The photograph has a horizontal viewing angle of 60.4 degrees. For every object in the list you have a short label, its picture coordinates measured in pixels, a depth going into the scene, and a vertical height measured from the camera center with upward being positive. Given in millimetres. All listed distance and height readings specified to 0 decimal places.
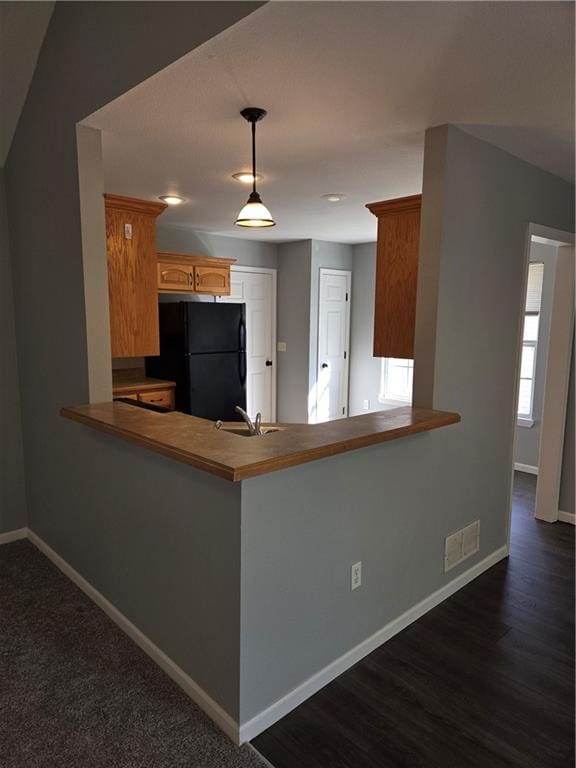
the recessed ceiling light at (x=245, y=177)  3020 +847
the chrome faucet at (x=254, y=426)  2579 -587
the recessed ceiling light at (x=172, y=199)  3656 +856
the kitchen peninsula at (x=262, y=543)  1649 -879
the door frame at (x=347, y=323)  5872 -96
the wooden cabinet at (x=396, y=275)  2734 +230
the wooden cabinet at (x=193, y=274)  4469 +369
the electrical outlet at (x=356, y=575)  2027 -1062
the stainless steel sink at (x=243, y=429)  2732 -665
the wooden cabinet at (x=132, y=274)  3066 +242
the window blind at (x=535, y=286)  4582 +291
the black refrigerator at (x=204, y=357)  4250 -382
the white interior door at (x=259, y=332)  5834 -212
